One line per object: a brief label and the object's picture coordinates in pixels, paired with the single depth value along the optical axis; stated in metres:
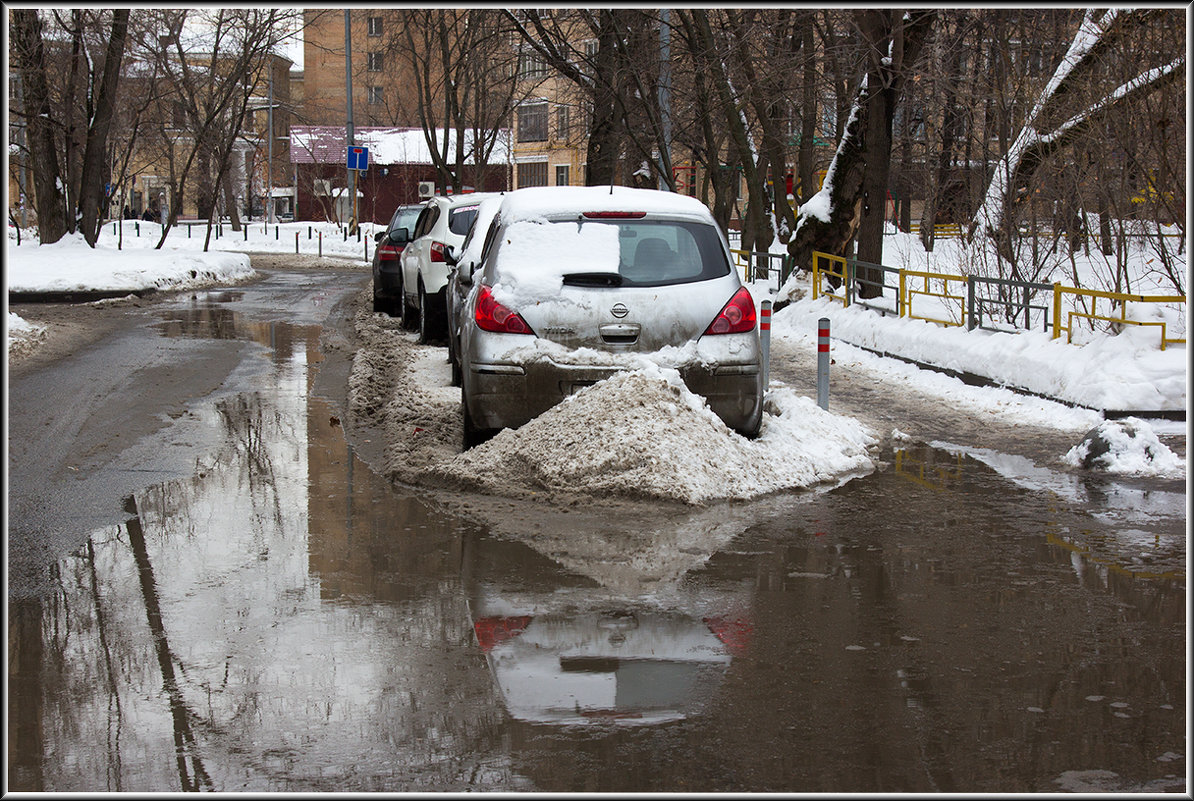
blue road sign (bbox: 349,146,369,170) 41.19
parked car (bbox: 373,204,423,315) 19.12
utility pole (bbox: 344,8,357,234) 46.27
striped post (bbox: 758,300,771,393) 11.03
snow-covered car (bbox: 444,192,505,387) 10.81
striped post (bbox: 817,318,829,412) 10.68
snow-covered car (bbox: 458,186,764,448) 8.35
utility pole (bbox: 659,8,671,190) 22.06
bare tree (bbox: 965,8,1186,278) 12.86
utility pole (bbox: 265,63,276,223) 65.50
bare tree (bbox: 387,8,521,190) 36.12
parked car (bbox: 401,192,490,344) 15.64
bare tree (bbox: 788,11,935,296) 19.48
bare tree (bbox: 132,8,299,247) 30.45
